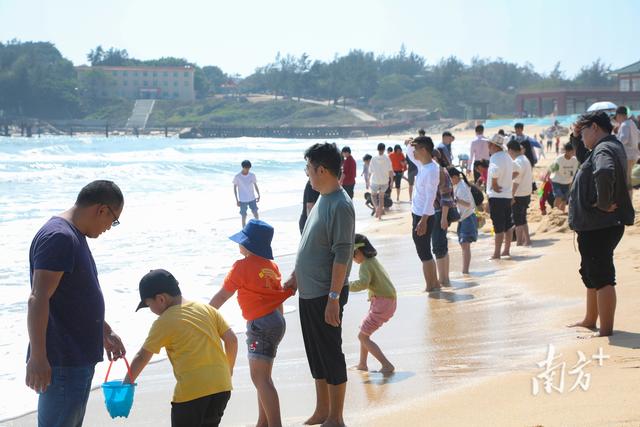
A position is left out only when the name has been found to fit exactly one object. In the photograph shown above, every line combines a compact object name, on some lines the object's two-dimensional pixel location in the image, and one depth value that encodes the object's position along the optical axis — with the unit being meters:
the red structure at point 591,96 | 80.44
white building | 192.00
